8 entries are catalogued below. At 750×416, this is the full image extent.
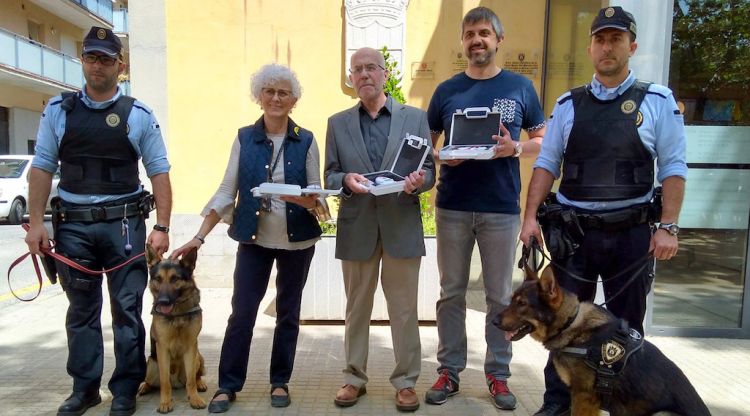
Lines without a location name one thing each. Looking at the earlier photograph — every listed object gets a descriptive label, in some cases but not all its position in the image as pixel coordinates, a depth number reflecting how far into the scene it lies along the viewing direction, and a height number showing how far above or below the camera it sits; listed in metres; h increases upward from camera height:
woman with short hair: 3.41 -0.37
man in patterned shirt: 3.53 -0.23
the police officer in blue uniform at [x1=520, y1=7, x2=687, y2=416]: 2.88 +0.03
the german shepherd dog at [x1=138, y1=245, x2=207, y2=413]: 3.35 -1.03
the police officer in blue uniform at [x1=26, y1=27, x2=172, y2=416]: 3.29 -0.28
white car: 13.20 -0.70
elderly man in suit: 3.38 -0.37
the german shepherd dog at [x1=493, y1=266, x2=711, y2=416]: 2.51 -0.92
